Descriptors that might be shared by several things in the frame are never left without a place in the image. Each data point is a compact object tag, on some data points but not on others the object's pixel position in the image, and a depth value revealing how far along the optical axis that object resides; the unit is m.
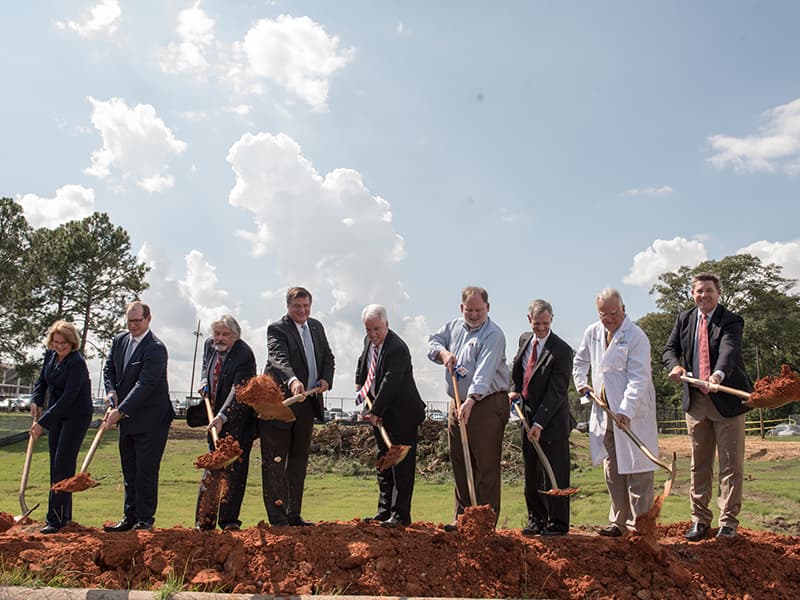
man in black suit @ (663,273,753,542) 5.19
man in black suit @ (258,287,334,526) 5.61
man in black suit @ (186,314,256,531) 5.61
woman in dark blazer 5.79
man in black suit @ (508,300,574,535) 5.46
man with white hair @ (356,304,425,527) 5.62
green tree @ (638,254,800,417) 40.38
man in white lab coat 5.35
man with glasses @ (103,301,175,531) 5.71
